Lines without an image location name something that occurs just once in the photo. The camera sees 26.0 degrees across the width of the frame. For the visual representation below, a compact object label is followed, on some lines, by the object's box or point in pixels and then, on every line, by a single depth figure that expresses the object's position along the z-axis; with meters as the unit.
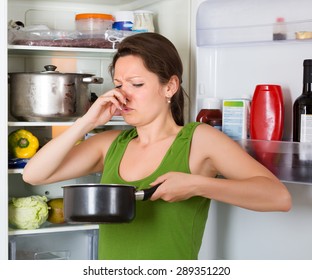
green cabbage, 2.06
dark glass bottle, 1.58
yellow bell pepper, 2.10
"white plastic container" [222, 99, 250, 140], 1.76
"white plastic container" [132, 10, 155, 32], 2.18
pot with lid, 2.04
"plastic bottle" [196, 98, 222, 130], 1.85
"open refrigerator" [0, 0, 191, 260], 2.07
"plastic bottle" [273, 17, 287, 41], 1.66
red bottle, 1.68
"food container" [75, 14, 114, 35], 2.18
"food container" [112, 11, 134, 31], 2.19
